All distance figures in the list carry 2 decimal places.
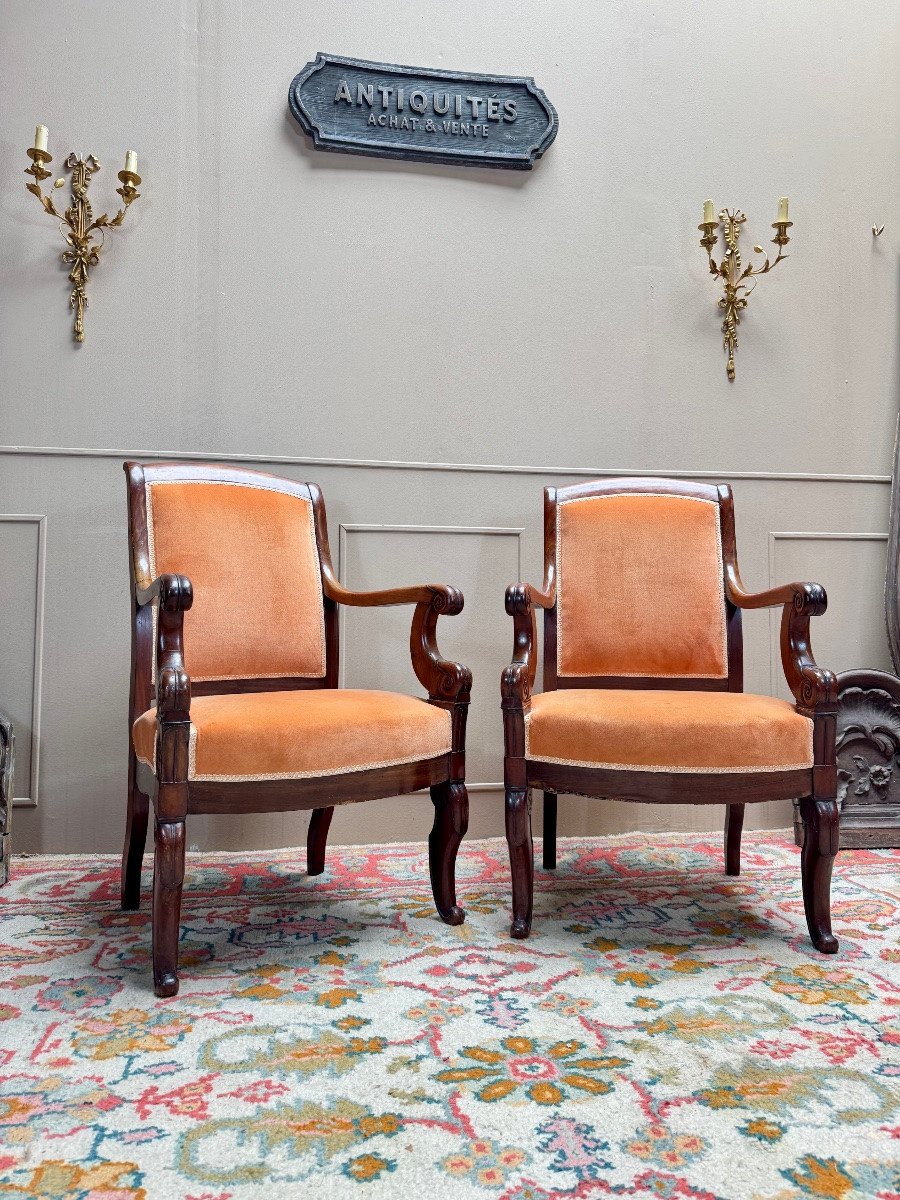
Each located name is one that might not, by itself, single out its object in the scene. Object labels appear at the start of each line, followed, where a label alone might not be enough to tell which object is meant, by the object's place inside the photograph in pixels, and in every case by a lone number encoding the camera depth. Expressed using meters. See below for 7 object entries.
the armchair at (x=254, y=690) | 1.58
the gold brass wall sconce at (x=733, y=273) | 2.87
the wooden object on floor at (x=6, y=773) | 2.25
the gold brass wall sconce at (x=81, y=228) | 2.52
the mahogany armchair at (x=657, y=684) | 1.76
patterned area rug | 1.05
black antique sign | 2.68
